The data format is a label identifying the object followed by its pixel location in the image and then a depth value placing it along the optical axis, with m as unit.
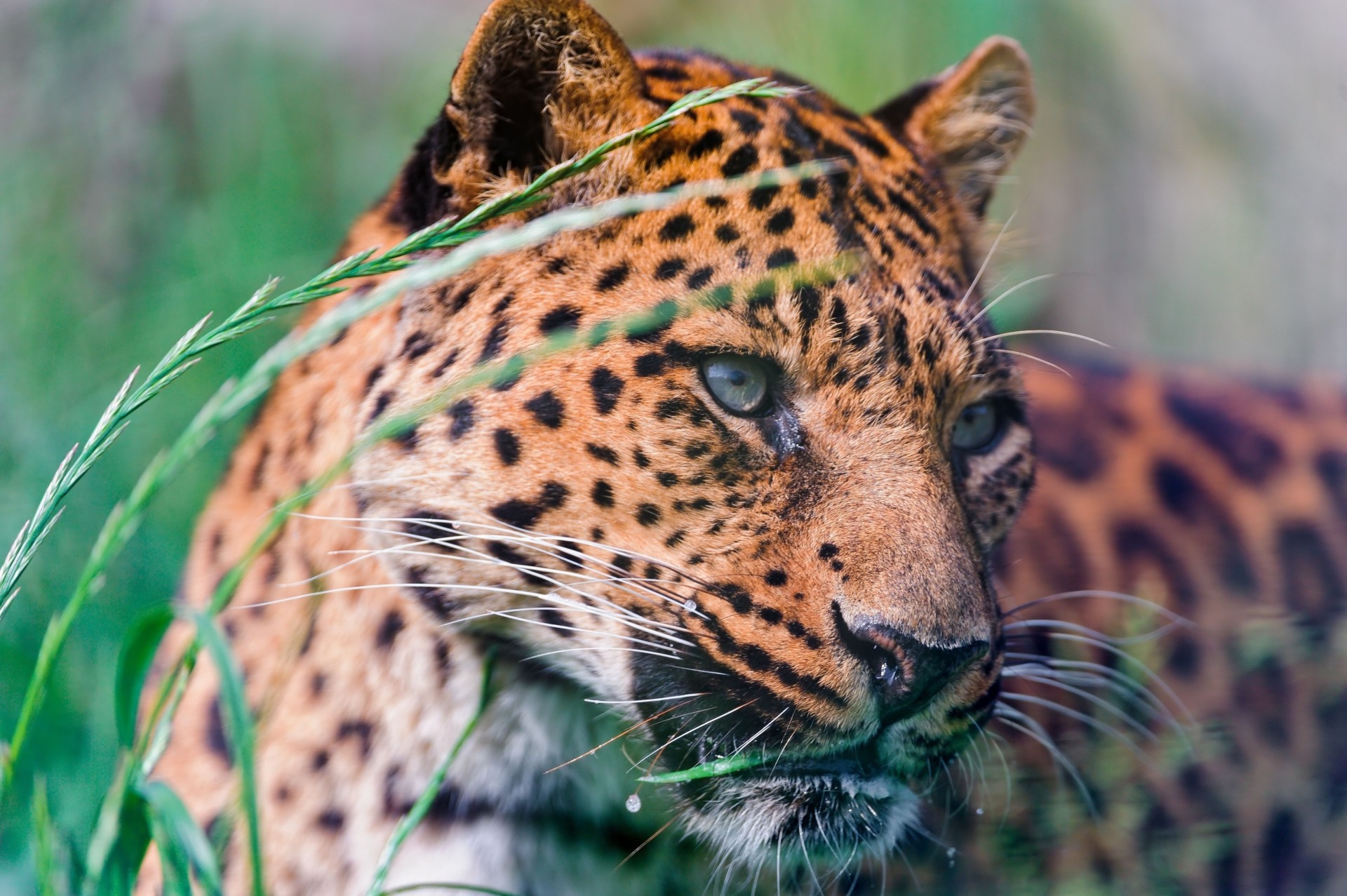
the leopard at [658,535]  6.09
